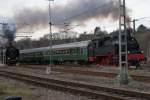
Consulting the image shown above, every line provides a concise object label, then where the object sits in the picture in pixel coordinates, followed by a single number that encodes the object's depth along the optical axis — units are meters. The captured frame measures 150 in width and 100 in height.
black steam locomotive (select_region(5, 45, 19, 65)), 53.84
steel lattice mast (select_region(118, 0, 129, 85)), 18.00
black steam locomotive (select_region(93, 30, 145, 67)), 33.72
